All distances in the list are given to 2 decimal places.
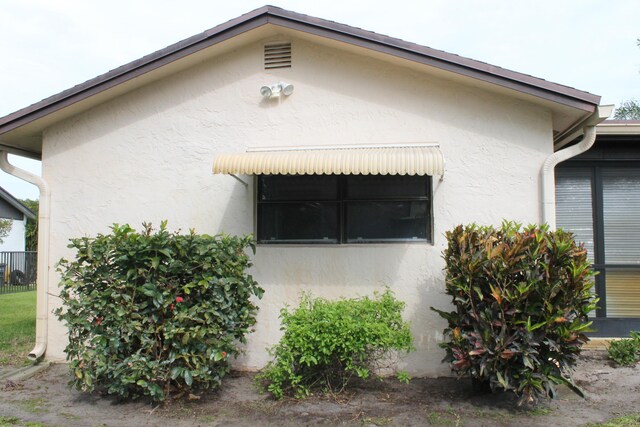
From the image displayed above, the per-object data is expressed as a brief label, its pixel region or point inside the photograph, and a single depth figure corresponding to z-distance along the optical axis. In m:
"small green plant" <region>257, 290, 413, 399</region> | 5.24
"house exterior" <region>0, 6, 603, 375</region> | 6.30
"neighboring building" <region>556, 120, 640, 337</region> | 7.70
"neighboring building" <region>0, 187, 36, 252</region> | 25.14
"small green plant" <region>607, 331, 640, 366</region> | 6.48
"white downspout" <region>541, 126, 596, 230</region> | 6.13
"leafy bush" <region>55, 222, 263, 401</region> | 5.23
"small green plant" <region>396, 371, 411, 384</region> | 5.52
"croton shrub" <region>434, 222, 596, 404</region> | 4.91
